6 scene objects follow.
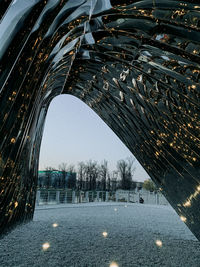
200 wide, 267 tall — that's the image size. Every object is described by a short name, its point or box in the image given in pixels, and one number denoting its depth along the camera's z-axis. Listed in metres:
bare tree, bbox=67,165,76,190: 50.89
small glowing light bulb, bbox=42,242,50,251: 4.70
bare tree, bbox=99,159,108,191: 53.76
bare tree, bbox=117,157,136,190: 51.11
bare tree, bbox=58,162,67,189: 70.24
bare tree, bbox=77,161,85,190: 52.97
